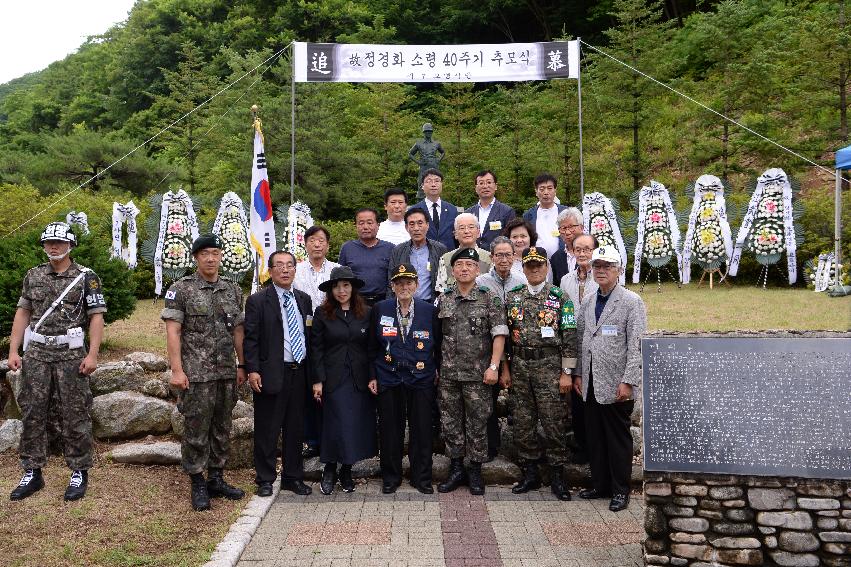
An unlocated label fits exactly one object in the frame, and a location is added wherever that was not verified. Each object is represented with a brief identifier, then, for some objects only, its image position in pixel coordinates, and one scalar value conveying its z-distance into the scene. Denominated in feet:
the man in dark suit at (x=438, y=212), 22.63
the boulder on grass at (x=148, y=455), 19.42
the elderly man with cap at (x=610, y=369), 15.94
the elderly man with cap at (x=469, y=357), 17.26
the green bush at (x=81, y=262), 23.34
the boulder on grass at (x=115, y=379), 22.47
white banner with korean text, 35.73
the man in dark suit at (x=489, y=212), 22.52
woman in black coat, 17.75
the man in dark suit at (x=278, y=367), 17.20
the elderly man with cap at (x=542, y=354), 16.98
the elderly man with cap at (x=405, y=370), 17.63
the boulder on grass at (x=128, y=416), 21.06
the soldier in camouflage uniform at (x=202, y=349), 16.33
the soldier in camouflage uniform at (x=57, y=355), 16.79
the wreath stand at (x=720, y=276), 37.24
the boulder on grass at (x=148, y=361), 24.27
